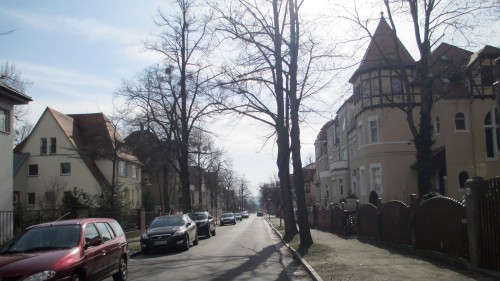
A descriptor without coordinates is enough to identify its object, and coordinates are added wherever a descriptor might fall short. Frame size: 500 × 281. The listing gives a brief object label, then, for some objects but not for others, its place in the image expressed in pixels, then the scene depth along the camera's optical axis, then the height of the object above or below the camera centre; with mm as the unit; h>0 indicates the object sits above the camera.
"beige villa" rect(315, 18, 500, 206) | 34938 +4136
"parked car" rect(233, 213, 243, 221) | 88844 -3932
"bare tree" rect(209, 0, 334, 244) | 19984 +4871
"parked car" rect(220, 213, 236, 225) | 64188 -3096
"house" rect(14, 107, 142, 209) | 49438 +3893
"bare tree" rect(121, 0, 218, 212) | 37500 +7165
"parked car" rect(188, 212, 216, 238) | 30750 -1654
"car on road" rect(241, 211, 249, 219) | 108088 -4517
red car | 8422 -979
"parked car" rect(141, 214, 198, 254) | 19969 -1495
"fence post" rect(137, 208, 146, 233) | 33000 -1386
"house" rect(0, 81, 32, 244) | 22234 +2921
